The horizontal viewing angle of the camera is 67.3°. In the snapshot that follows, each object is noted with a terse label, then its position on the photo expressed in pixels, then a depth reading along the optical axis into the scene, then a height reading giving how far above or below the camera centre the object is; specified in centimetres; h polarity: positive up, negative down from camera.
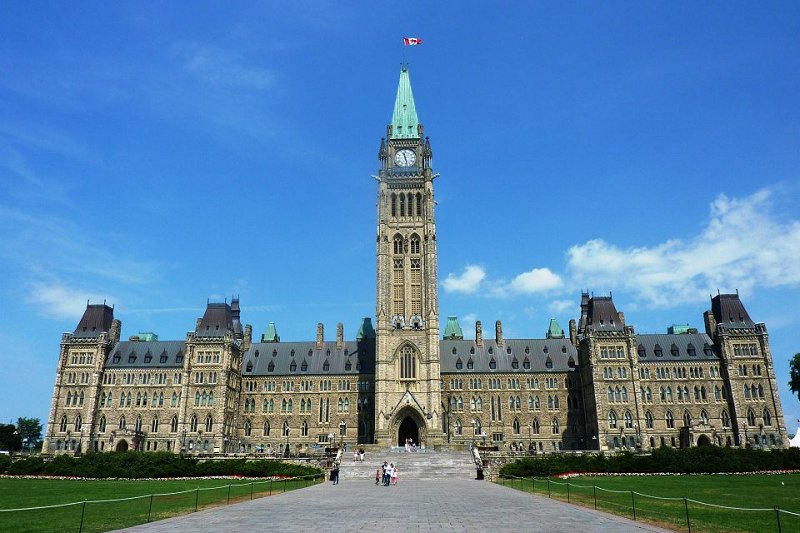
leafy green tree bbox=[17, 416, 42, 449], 11694 +256
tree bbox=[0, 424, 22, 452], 9580 +88
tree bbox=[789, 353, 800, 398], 7538 +821
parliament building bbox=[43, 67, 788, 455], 8306 +890
